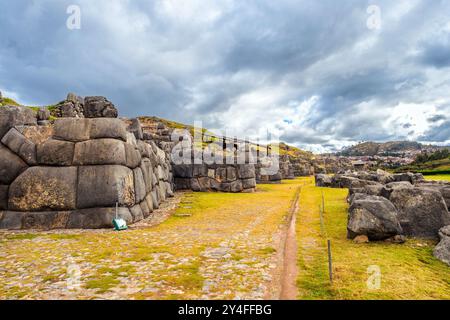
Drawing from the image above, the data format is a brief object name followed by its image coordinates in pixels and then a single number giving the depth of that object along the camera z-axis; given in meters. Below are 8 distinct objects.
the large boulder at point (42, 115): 22.96
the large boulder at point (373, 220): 11.30
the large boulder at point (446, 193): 15.35
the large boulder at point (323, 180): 40.91
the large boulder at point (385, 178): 32.47
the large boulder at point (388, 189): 15.55
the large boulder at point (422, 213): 11.98
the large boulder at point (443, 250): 9.36
